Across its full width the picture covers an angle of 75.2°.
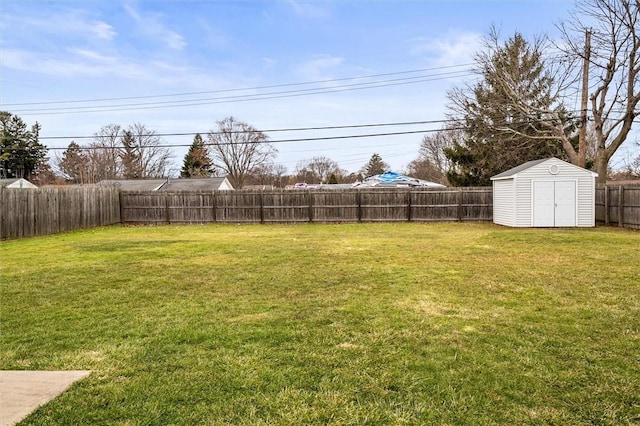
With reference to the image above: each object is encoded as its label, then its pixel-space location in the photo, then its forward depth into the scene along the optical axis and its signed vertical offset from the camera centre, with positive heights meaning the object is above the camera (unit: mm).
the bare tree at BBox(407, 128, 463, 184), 39312 +4353
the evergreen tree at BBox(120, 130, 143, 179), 42625 +4457
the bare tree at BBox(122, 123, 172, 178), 43750 +5417
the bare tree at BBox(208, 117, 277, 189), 43438 +5402
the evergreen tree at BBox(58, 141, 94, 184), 42750 +4191
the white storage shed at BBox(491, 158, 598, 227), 14555 +120
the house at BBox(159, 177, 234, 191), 28312 +1309
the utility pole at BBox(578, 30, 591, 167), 17484 +4199
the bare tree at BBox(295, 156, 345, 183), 54531 +4269
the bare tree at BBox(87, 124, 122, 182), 41844 +4405
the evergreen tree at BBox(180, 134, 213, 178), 44875 +4405
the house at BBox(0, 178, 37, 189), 30819 +1691
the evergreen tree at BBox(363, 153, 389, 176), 57156 +4789
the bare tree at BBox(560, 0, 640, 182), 16562 +5393
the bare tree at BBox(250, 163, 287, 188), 47038 +3219
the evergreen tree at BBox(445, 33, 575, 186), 21406 +4830
